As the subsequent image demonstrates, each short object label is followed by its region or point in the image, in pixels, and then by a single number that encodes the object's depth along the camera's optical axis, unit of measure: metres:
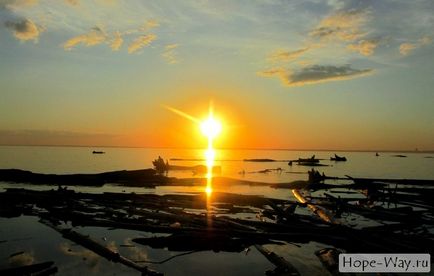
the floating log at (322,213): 16.97
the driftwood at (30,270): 10.16
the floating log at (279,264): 10.92
